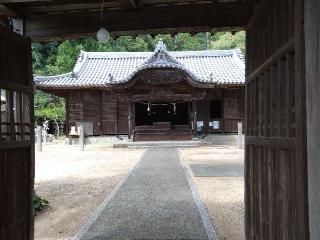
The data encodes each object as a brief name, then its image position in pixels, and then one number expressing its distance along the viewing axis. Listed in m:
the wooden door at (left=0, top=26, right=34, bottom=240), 2.83
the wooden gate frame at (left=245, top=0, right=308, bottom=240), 1.90
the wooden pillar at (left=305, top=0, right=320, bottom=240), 1.71
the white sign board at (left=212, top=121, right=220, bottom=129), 18.51
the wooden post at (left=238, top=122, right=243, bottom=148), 15.23
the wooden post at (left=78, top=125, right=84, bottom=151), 15.37
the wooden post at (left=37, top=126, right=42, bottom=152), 15.22
